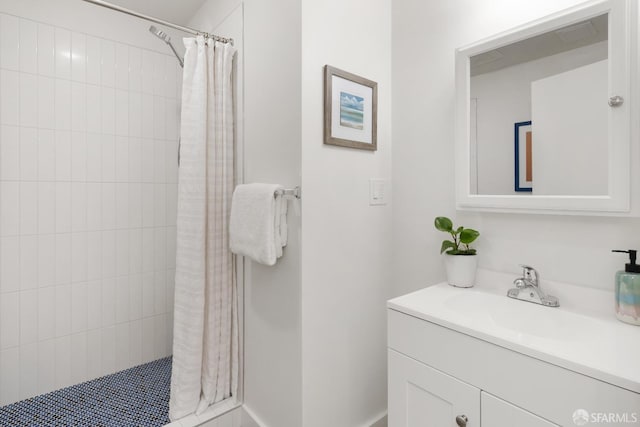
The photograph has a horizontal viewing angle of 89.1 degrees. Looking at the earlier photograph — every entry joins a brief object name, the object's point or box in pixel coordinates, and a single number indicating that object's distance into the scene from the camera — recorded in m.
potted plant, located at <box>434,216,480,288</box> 1.26
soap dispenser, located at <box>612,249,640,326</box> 0.91
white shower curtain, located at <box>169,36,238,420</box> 1.57
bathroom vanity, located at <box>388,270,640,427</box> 0.70
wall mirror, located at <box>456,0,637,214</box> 0.96
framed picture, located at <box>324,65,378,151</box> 1.35
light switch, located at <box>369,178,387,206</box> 1.56
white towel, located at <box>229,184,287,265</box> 1.31
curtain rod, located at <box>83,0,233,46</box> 1.34
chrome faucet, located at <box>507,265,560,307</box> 1.10
